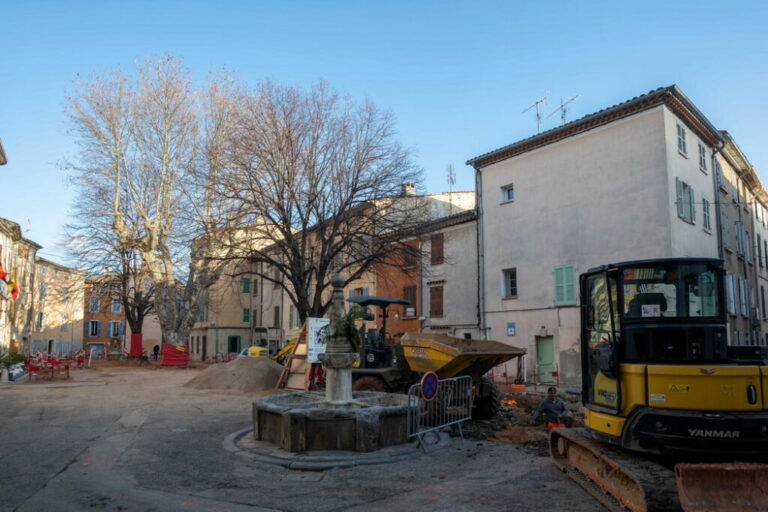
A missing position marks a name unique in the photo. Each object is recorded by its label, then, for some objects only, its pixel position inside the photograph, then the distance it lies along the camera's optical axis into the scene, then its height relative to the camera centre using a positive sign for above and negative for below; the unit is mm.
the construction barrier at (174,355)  32219 -2229
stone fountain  8250 -1540
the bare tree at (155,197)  29625 +6365
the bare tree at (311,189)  19828 +4293
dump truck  10969 -1044
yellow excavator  5137 -849
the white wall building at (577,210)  19234 +3676
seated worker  10172 -1723
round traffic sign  8703 -1124
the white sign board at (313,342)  16750 -829
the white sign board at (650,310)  6140 -5
